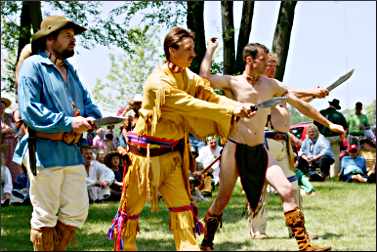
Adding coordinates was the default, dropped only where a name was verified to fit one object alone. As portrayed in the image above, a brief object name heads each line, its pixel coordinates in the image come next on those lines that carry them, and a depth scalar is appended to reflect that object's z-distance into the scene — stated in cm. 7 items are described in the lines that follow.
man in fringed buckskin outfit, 646
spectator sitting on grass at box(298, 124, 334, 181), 1856
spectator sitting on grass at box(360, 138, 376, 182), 1913
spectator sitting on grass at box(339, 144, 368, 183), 1845
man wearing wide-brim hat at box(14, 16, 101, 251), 645
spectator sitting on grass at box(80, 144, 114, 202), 1462
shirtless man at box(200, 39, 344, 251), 774
